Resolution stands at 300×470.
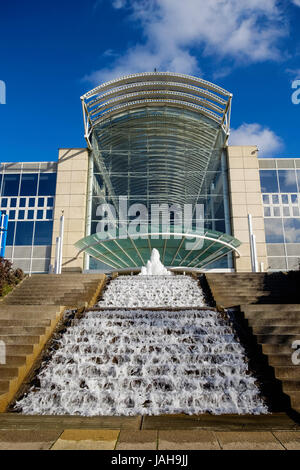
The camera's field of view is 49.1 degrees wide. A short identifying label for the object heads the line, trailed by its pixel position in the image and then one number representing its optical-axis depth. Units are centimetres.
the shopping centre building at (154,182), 2677
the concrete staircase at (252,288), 1223
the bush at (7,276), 1344
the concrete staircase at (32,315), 656
